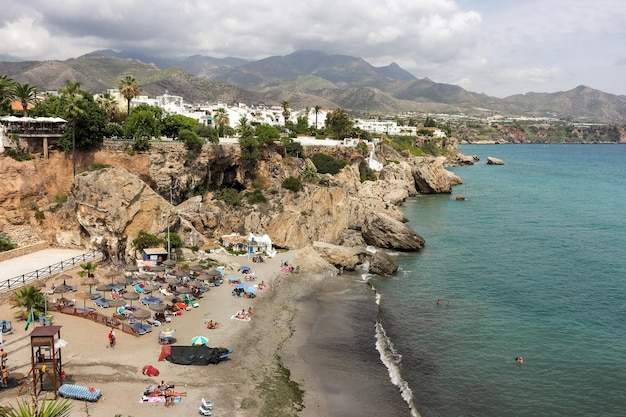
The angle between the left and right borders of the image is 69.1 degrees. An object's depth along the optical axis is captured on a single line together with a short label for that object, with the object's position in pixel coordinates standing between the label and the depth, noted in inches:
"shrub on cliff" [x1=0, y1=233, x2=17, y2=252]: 1509.7
